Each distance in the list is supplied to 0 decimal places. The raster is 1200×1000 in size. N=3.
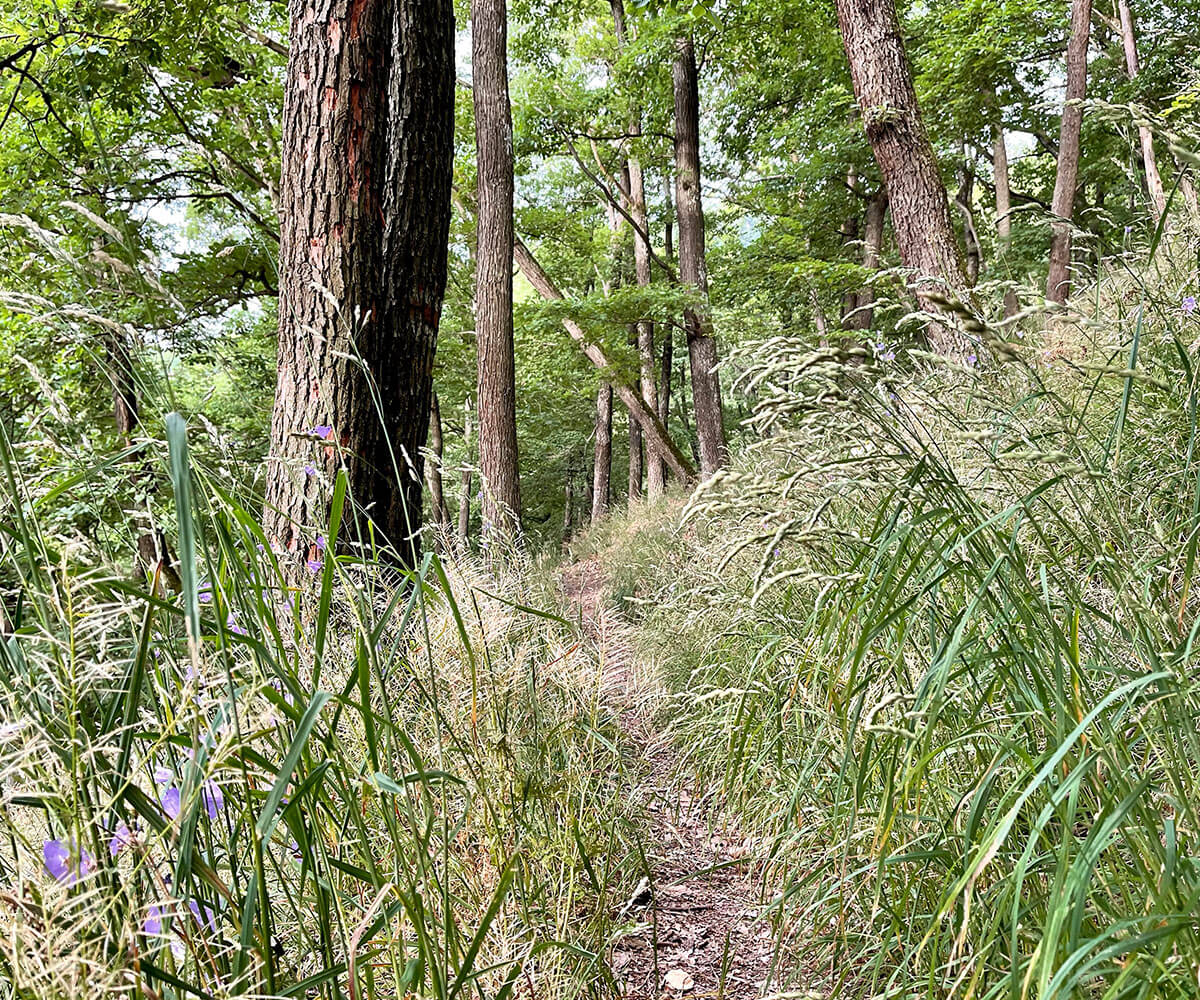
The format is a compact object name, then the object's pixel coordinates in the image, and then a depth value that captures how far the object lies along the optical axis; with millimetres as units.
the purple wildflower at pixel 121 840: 785
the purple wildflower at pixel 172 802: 928
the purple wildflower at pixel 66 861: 737
